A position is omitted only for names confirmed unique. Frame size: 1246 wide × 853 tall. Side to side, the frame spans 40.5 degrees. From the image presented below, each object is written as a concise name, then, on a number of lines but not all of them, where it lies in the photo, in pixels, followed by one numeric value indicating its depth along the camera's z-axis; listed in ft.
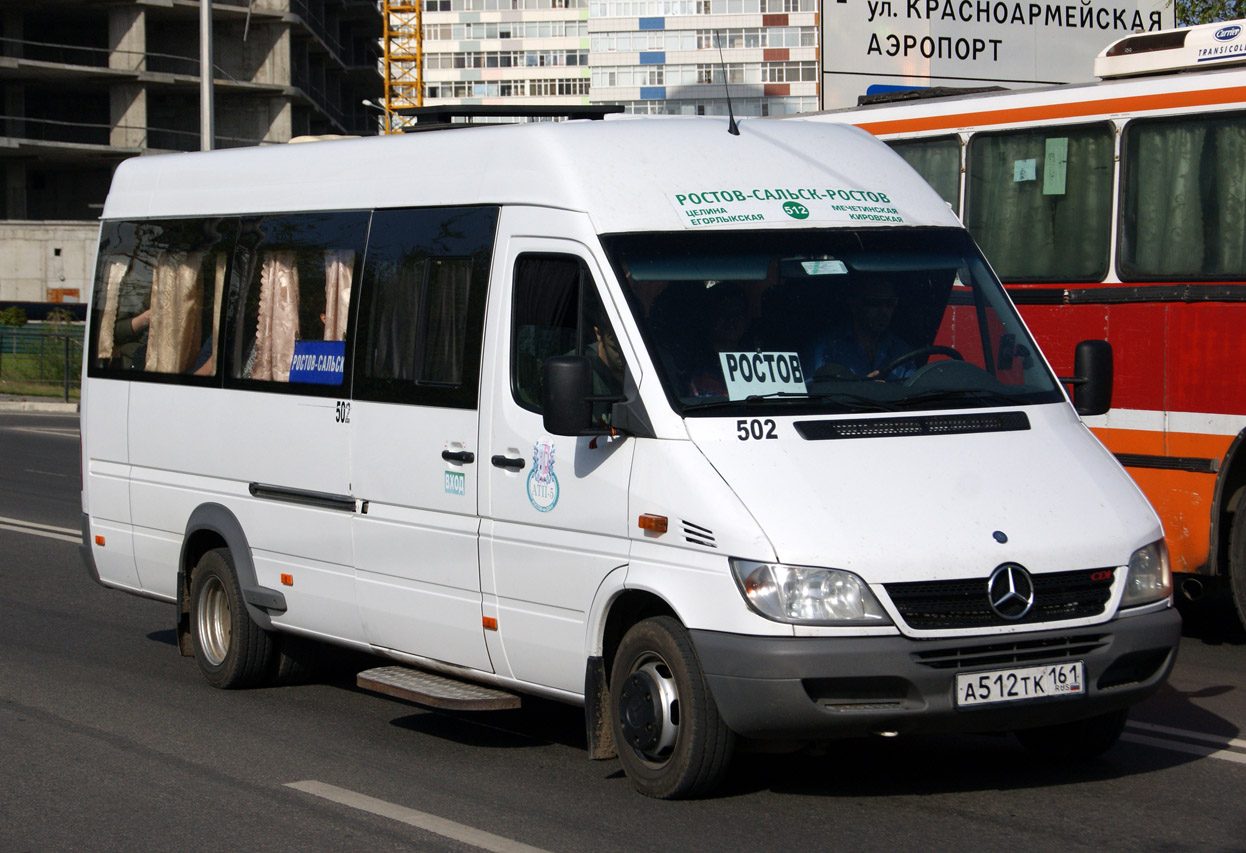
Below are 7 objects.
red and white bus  30.83
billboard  57.21
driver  21.61
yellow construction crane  417.08
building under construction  218.18
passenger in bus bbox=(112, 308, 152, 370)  31.78
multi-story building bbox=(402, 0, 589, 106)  487.61
